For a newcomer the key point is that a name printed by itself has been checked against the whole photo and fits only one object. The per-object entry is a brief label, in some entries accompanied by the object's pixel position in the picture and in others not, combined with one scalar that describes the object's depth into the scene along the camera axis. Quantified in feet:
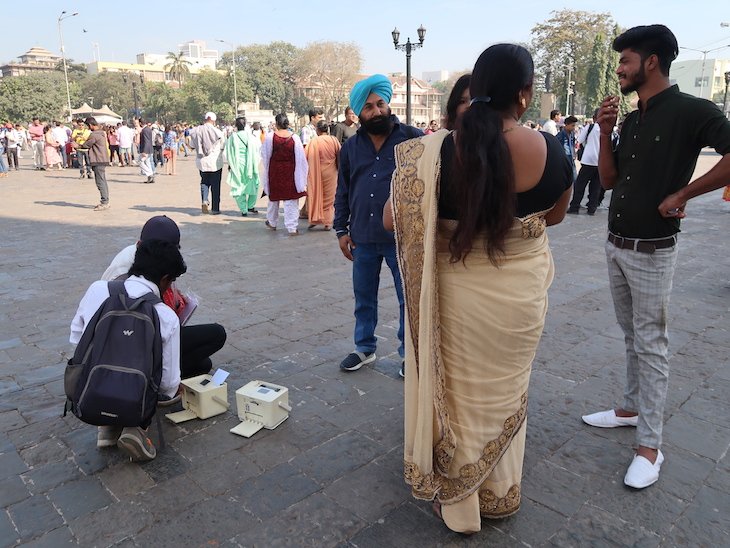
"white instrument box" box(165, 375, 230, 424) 9.96
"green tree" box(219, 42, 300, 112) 243.40
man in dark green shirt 7.56
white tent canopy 97.72
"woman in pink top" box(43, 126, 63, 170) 62.49
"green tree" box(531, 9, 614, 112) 163.32
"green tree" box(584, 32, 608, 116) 161.48
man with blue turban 10.97
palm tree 286.95
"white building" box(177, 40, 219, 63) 572.18
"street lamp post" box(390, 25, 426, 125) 66.69
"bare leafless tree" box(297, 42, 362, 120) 212.23
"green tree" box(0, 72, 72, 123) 155.22
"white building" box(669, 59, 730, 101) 301.63
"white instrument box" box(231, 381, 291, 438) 9.61
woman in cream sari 5.95
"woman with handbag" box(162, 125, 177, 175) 59.67
